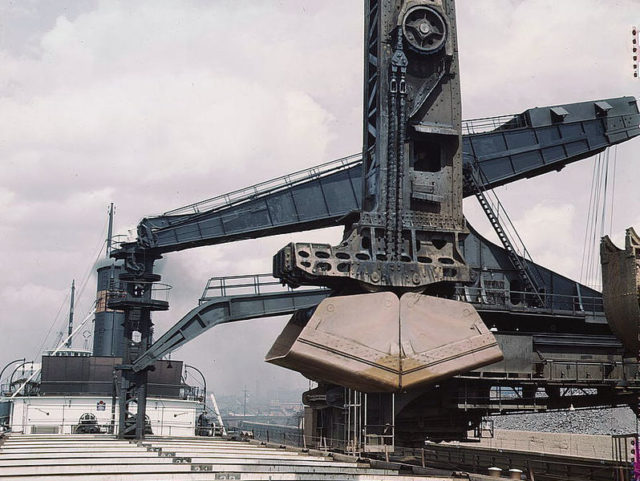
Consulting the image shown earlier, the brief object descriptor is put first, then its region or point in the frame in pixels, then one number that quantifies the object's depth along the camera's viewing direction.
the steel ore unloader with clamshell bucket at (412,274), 13.20
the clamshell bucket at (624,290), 11.88
